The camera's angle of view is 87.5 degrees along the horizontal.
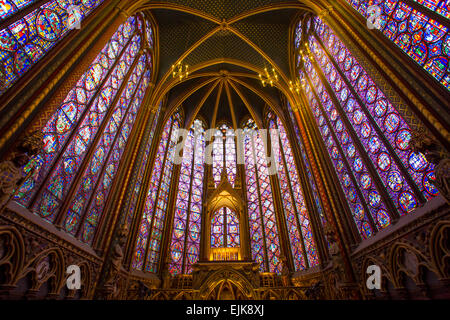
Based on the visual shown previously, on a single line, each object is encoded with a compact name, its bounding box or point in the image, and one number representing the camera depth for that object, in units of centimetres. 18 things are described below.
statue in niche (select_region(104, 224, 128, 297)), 808
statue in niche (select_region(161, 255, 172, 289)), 1123
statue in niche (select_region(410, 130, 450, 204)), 460
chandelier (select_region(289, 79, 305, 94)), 1323
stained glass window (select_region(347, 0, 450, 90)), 552
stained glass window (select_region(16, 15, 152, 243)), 641
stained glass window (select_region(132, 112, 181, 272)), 1173
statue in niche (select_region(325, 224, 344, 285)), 845
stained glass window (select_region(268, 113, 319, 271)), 1181
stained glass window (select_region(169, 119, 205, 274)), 1332
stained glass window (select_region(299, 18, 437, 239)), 653
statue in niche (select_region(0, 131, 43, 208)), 436
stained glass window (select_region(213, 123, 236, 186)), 1760
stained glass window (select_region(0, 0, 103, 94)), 521
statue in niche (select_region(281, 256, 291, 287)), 1105
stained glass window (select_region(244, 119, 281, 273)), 1353
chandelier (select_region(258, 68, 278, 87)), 1487
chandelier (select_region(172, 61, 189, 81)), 1446
